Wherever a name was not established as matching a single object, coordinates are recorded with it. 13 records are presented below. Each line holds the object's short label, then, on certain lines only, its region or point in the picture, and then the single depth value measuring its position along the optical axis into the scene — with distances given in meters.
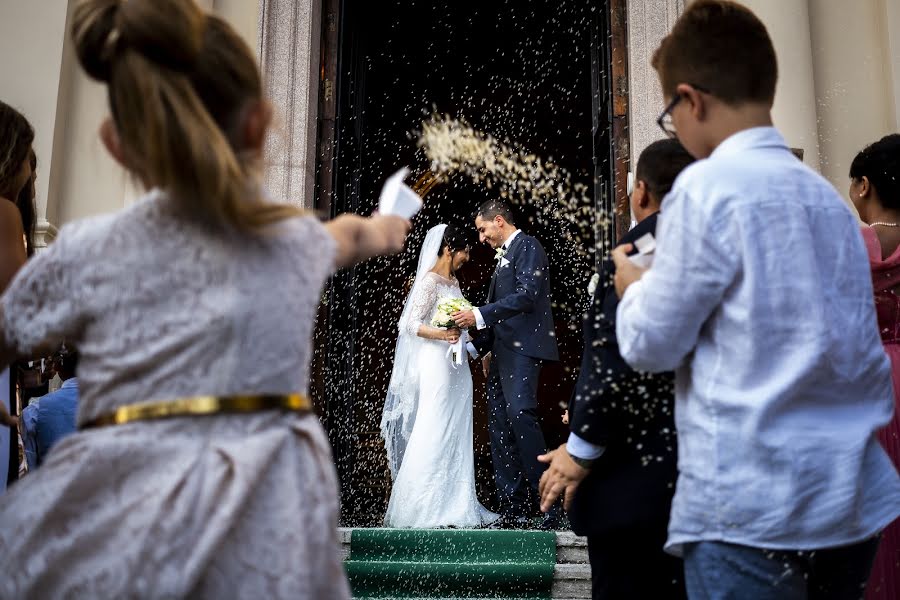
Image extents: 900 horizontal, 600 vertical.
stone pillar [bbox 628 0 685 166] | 6.26
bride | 6.62
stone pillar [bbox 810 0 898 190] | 6.10
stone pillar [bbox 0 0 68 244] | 6.10
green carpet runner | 4.96
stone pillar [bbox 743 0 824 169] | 6.10
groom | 6.43
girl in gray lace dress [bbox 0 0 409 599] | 1.24
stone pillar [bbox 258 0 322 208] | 6.43
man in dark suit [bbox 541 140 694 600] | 2.35
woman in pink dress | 2.91
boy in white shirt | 1.69
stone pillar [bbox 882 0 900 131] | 6.06
